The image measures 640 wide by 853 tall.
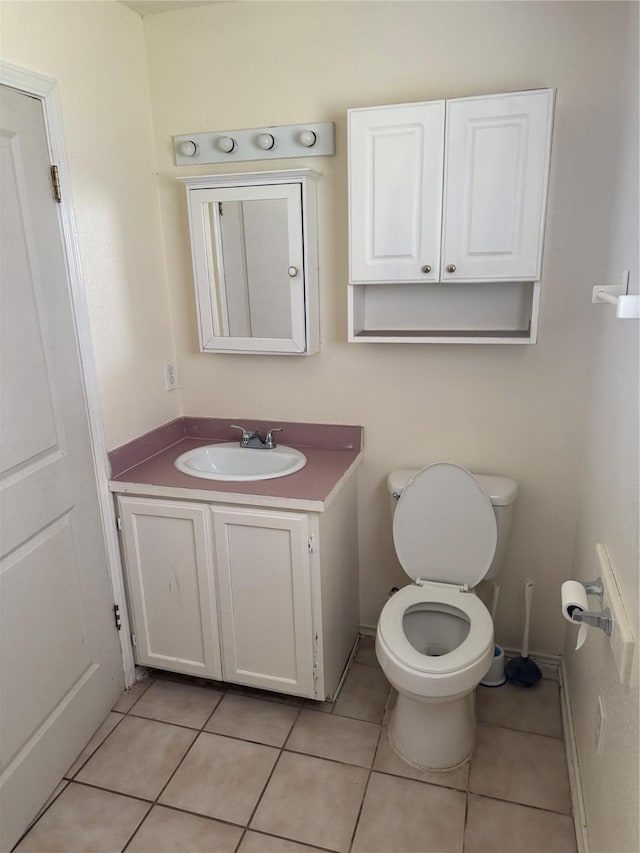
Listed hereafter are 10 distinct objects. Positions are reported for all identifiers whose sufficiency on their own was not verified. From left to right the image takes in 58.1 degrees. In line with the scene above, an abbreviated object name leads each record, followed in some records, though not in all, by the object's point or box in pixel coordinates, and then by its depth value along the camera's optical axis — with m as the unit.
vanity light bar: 2.00
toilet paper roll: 1.19
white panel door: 1.58
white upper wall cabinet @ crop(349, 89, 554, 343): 1.69
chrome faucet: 2.27
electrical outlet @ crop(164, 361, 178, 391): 2.36
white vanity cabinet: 1.90
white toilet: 1.78
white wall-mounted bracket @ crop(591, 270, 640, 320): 1.09
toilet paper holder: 1.20
